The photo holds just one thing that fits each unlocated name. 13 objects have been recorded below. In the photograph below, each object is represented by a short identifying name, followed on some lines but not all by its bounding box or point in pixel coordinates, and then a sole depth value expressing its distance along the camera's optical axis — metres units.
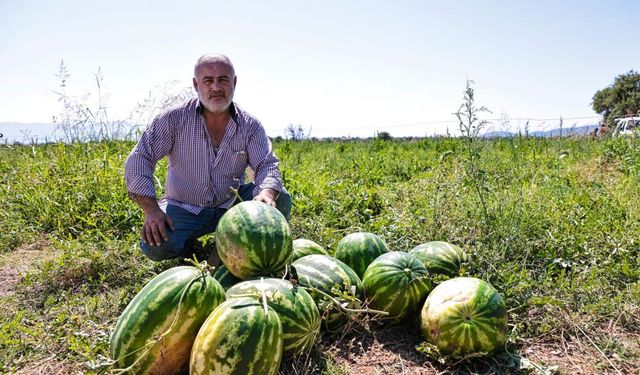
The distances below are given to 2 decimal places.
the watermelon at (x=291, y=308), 2.10
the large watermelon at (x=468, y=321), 2.26
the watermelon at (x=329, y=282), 2.42
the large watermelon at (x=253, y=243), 2.40
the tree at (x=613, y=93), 35.80
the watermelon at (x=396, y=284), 2.54
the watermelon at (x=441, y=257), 2.86
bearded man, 3.53
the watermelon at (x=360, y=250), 2.93
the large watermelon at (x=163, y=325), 1.98
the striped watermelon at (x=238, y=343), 1.81
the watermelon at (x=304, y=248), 2.91
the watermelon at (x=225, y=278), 2.54
